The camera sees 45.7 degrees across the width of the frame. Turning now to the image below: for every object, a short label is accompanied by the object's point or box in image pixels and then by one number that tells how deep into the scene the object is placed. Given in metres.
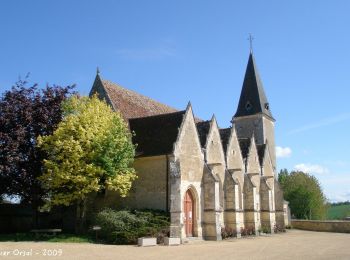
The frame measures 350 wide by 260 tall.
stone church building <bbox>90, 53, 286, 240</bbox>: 26.05
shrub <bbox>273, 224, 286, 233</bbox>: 36.97
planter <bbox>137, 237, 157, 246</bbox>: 20.62
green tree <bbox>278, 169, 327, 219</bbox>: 62.84
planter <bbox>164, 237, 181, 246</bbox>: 21.86
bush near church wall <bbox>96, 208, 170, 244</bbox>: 21.84
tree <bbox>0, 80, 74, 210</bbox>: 23.22
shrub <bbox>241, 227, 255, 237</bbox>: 31.20
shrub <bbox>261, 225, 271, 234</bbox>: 35.47
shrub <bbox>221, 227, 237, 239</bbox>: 27.97
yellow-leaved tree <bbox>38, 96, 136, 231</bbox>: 22.98
